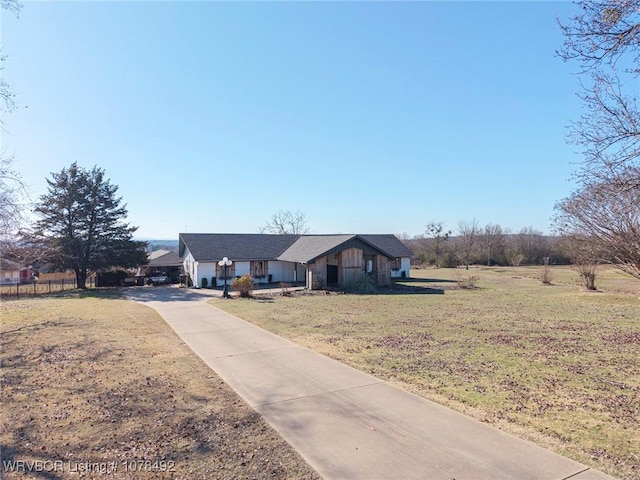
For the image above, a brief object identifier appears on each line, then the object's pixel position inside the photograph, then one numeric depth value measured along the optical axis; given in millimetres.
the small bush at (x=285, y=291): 23942
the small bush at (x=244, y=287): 22953
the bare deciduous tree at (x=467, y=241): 57450
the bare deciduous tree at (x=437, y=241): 55803
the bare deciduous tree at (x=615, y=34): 5227
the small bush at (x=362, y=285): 26108
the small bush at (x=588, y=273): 26609
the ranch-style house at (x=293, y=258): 27219
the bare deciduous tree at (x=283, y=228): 69000
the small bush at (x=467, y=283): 28098
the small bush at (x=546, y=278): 32000
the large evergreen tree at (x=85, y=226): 30438
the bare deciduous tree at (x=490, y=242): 58250
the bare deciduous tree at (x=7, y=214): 10295
